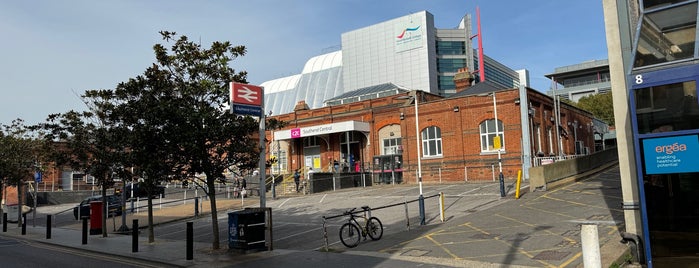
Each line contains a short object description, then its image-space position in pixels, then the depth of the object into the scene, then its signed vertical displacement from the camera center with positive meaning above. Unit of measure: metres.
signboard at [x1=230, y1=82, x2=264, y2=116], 12.46 +2.13
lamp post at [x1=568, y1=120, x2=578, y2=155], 39.33 +2.49
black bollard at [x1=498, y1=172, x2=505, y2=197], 18.58 -0.87
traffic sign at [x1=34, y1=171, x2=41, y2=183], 27.11 +0.65
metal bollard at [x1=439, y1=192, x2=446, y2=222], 14.63 -1.22
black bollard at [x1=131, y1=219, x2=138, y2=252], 13.57 -1.59
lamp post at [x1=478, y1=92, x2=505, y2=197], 30.55 +3.55
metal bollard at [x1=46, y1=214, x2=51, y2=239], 18.66 -1.64
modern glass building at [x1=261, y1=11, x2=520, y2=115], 90.19 +22.43
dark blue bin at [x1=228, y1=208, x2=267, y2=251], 12.28 -1.36
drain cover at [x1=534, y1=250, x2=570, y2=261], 8.99 -1.79
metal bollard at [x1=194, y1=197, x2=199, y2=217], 22.62 -1.30
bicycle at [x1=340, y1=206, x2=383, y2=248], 12.31 -1.57
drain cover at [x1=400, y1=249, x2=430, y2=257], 10.39 -1.85
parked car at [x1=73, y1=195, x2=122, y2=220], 26.11 -1.22
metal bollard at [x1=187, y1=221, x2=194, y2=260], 11.68 -1.56
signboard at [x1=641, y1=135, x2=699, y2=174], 7.14 +0.06
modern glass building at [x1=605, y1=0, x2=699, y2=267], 7.38 +1.00
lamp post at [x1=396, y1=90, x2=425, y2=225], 14.34 -1.30
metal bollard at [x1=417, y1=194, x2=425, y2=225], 14.35 -1.30
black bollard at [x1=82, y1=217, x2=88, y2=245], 16.34 -1.56
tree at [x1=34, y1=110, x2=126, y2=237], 18.07 +1.53
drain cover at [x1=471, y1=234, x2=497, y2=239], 11.66 -1.73
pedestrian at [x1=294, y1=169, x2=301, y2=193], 31.05 -0.24
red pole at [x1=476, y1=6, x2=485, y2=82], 97.81 +24.35
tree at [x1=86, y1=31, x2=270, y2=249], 12.75 +1.64
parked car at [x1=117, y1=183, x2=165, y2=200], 35.18 -0.73
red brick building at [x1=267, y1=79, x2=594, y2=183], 30.66 +2.65
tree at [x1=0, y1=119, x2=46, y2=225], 26.02 +1.68
